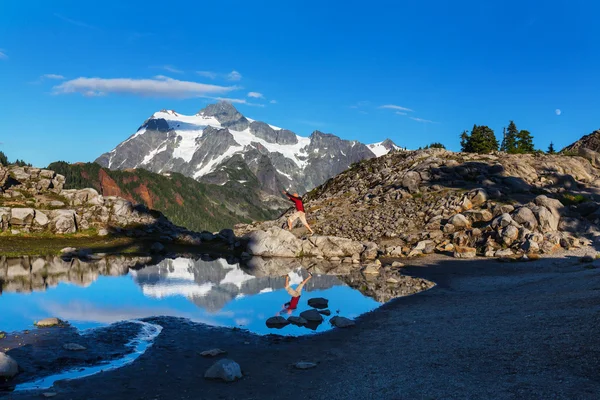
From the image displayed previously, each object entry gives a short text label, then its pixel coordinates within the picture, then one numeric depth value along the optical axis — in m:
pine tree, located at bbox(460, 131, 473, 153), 114.86
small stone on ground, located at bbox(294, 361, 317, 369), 17.84
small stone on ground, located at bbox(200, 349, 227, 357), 19.47
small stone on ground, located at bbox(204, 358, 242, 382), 16.23
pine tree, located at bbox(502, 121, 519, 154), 127.03
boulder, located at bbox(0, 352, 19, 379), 15.59
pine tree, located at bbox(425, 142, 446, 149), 118.38
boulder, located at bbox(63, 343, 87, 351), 19.47
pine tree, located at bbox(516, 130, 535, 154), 120.80
